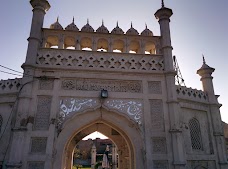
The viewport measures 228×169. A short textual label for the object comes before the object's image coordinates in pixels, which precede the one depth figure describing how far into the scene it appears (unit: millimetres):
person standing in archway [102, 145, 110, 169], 21625
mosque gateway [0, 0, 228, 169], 8523
